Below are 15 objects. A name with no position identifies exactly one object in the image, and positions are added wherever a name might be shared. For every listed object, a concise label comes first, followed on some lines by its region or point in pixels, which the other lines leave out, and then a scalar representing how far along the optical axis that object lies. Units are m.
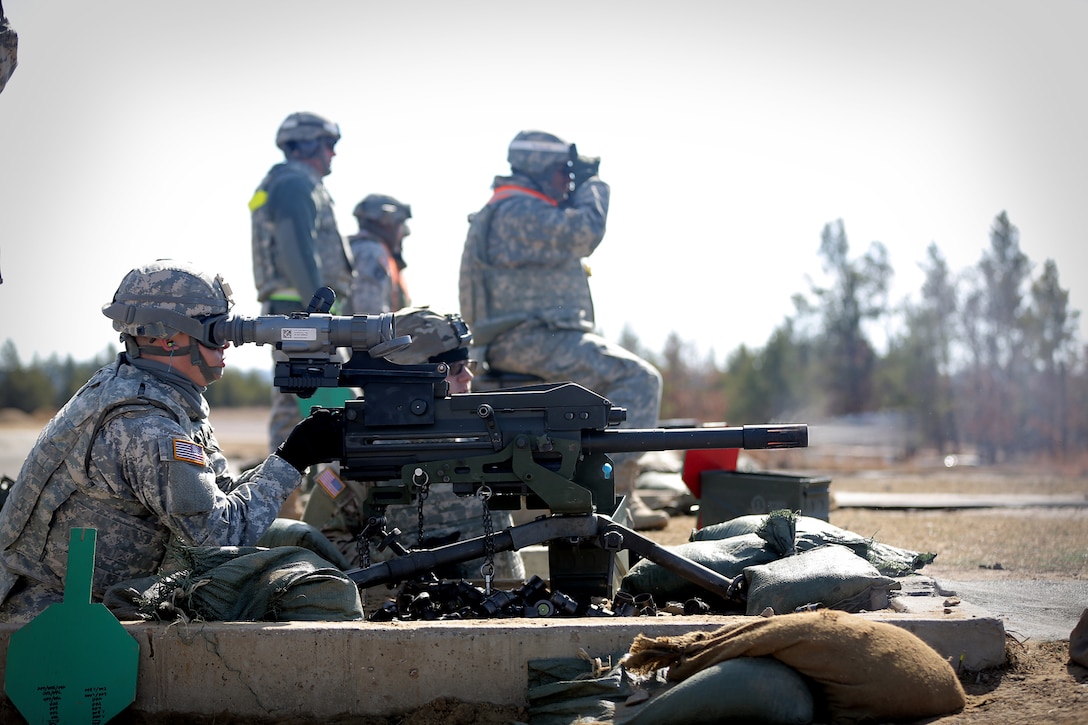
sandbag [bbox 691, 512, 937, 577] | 4.67
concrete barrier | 3.71
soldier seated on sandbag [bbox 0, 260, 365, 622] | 4.00
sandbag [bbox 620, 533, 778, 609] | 4.61
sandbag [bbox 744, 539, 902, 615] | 4.04
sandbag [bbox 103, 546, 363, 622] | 3.87
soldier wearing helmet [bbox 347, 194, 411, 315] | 11.05
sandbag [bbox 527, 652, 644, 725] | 3.44
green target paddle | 3.53
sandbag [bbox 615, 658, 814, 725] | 3.15
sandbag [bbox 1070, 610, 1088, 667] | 3.70
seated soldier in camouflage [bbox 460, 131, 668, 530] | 8.18
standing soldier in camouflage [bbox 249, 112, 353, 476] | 8.62
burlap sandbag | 3.21
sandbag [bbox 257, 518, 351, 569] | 5.04
